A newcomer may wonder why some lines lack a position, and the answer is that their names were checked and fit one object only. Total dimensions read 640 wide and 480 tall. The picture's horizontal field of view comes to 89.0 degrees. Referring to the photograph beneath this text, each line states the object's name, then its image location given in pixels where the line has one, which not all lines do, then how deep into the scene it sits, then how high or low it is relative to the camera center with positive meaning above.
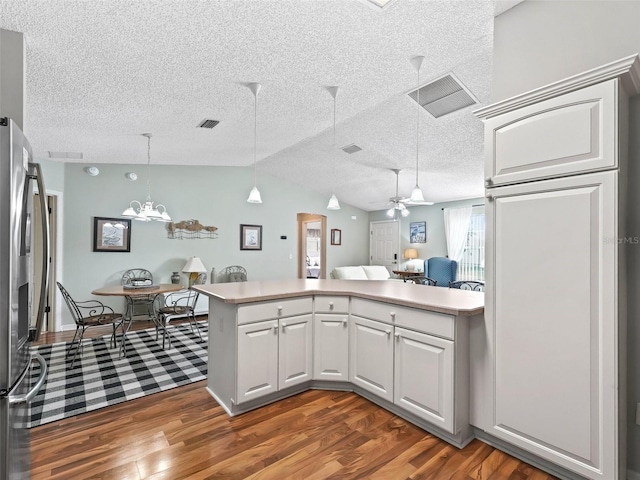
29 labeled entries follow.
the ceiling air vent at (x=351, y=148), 5.16 +1.52
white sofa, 6.78 -0.69
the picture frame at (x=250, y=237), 6.62 +0.10
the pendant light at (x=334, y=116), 2.94 +1.38
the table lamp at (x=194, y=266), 5.62 -0.43
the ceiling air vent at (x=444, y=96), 3.16 +1.55
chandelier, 4.01 +0.35
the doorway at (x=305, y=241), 7.88 +0.03
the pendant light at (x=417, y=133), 2.54 +1.42
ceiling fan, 5.10 +0.61
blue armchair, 7.01 -0.59
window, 6.98 -0.18
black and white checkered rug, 2.55 -1.28
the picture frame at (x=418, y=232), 8.12 +0.27
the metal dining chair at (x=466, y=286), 5.22 -0.76
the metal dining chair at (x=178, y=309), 4.12 -0.93
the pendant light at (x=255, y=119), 2.70 +1.29
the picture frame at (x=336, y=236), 8.52 +0.16
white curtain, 7.24 +0.32
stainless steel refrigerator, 1.20 -0.19
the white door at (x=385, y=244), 8.62 -0.04
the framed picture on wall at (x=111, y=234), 5.09 +0.11
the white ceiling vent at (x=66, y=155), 4.17 +1.13
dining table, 3.90 -0.63
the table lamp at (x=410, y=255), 7.93 -0.31
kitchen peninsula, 2.07 -0.78
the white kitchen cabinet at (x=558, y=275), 1.56 -0.17
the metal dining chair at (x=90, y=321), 3.59 -0.89
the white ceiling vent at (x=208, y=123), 3.39 +1.26
